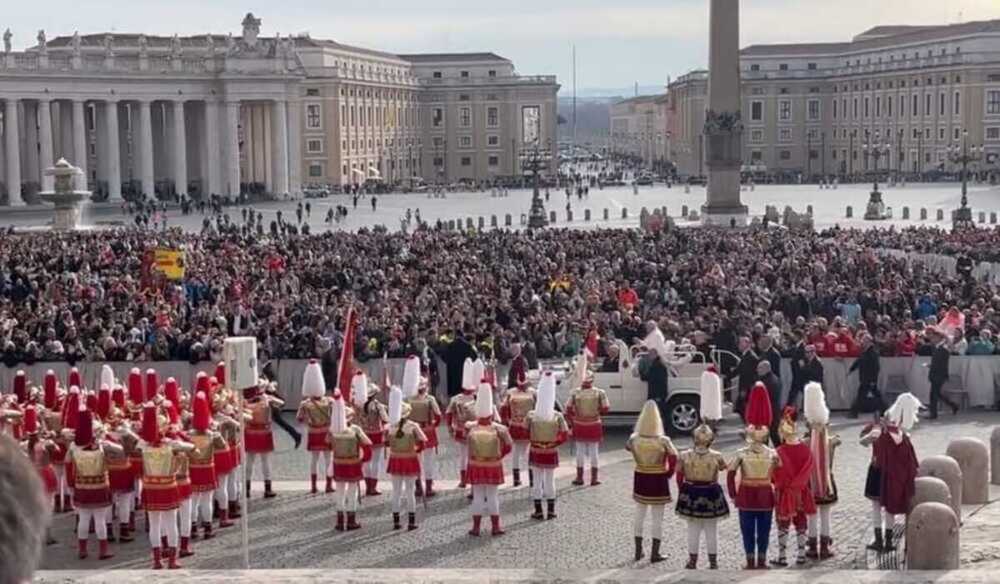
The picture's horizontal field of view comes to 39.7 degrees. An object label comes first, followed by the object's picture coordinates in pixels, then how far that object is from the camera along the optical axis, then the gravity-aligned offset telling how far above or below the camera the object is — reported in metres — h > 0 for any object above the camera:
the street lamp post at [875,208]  60.06 -0.32
